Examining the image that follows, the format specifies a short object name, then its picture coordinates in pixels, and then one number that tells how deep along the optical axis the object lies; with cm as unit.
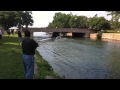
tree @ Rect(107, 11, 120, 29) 3417
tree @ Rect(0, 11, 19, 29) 2257
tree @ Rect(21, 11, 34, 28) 5054
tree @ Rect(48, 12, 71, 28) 5955
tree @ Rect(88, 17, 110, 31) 4242
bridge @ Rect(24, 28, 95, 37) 4136
